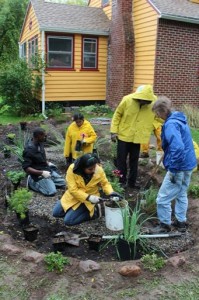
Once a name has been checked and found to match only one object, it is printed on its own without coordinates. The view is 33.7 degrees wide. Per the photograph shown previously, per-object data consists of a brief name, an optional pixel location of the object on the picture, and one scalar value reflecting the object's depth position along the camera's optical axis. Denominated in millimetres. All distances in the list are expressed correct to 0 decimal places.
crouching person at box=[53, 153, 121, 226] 3955
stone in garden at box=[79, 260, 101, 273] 3070
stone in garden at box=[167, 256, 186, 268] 3195
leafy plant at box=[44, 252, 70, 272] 3072
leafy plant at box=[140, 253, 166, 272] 3128
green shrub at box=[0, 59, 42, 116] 12353
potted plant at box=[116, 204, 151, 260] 3455
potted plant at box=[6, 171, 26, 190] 5204
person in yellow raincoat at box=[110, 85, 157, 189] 5094
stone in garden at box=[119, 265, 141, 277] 3024
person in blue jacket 3613
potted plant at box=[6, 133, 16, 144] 8380
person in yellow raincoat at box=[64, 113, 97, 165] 5750
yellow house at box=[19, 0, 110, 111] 12844
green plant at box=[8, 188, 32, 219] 4074
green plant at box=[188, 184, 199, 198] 4962
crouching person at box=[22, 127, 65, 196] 5102
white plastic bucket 3954
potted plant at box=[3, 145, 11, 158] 7180
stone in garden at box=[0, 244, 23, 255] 3324
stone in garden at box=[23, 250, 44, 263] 3186
